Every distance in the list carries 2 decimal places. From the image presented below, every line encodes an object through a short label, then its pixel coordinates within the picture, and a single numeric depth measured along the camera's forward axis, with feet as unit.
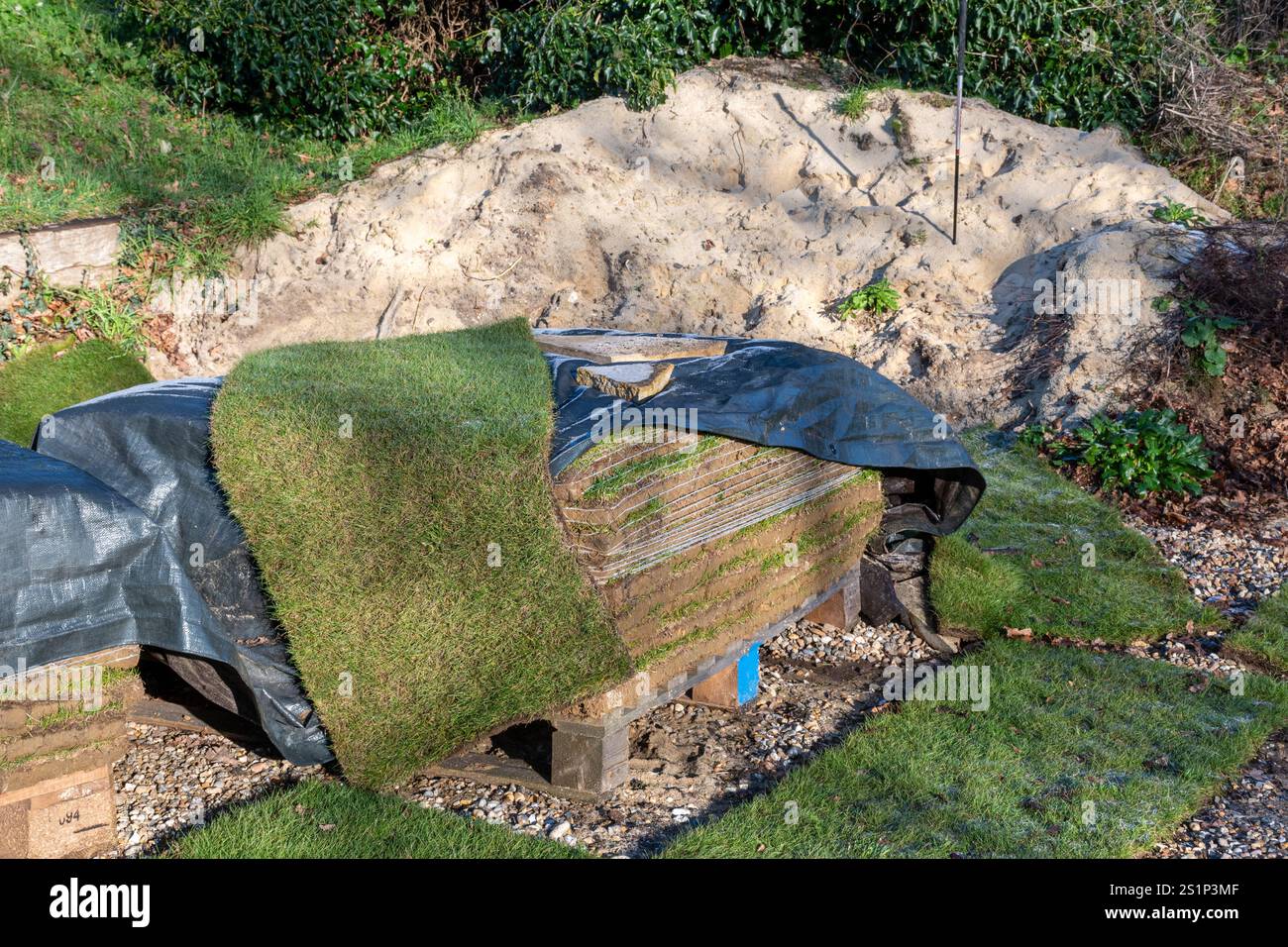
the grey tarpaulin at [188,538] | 12.91
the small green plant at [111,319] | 32.83
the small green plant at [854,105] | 37.52
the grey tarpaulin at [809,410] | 15.97
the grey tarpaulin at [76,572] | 11.98
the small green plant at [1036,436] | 28.71
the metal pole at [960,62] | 30.73
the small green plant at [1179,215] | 31.73
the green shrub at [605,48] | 38.34
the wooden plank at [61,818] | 12.24
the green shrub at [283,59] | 40.04
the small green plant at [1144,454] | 26.53
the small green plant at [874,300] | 32.89
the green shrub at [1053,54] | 38.27
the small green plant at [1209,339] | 28.30
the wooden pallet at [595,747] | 14.32
